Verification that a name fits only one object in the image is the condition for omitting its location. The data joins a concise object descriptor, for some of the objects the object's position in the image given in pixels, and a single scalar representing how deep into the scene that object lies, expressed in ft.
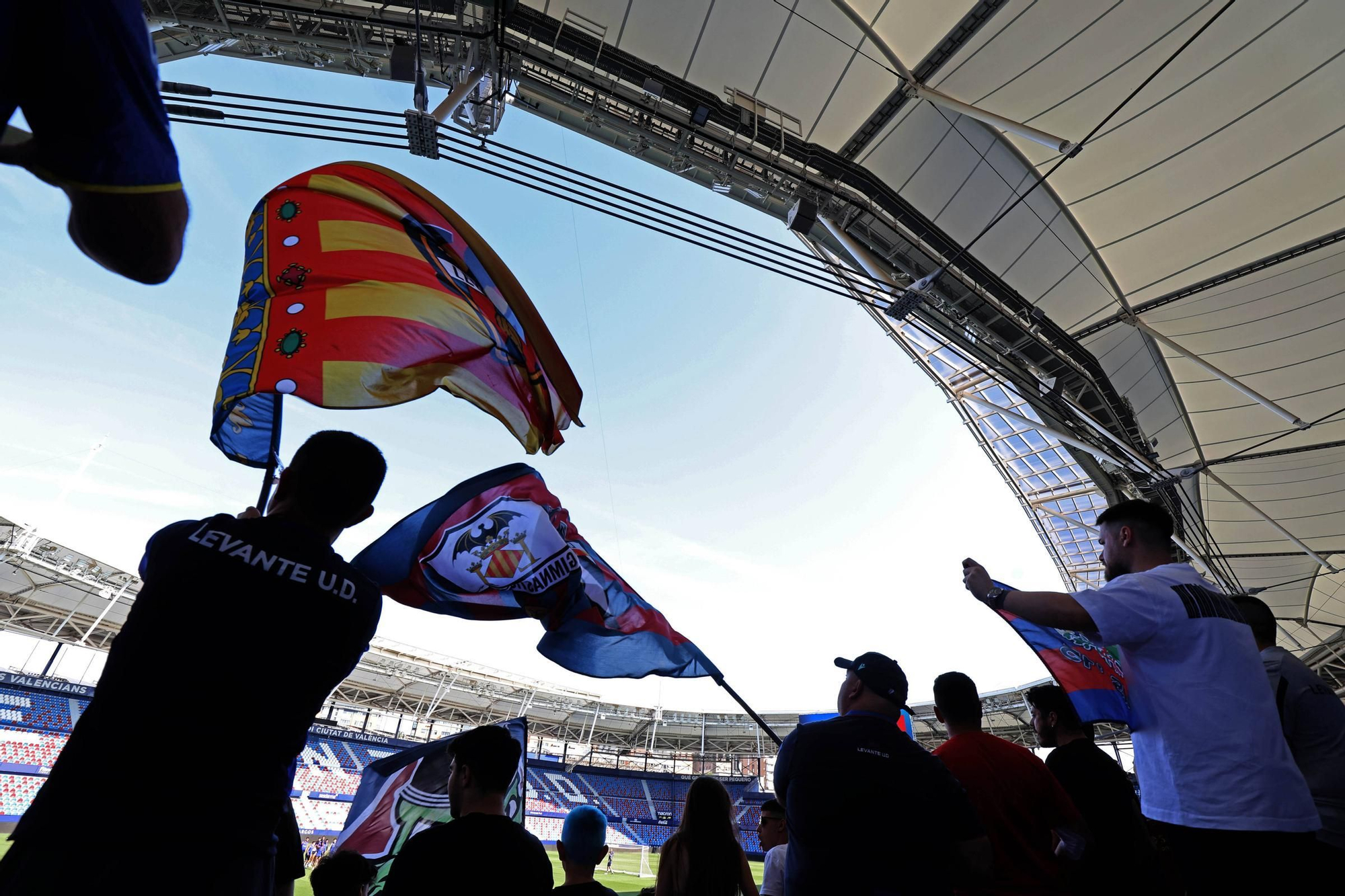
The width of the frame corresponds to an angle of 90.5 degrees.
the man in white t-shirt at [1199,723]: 6.74
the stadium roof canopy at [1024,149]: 26.61
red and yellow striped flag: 11.36
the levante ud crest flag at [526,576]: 13.50
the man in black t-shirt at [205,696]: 3.57
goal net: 104.88
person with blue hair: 9.91
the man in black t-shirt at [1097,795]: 9.95
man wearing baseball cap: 7.79
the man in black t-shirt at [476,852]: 6.43
